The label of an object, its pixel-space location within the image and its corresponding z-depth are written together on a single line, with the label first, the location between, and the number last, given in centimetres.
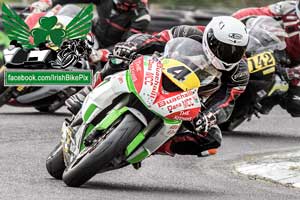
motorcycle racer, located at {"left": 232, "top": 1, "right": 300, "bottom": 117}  2856
